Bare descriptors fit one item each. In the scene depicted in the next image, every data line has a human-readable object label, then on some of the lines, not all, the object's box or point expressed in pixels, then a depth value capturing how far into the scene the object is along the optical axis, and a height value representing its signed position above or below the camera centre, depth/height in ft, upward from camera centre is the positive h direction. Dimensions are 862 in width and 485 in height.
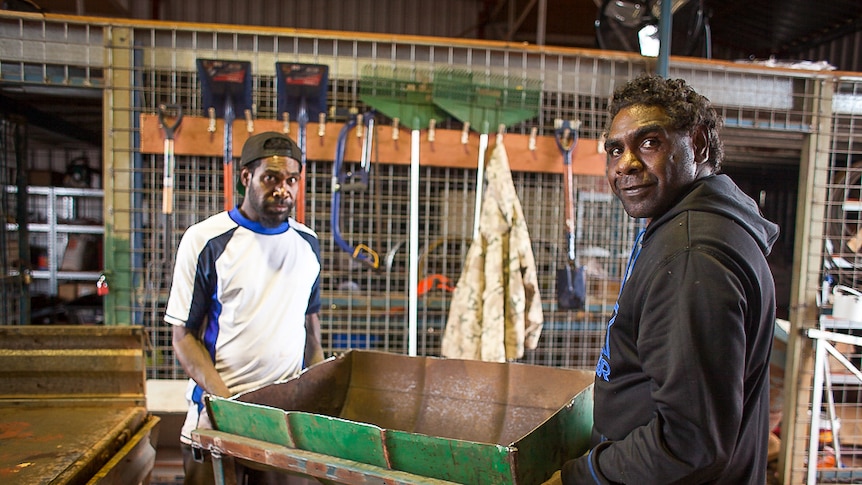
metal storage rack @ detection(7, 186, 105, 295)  14.48 -0.52
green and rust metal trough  3.44 -1.79
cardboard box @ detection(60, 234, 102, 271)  14.88 -1.26
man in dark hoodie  2.81 -0.54
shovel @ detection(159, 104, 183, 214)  8.18 +0.99
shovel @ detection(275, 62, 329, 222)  8.43 +2.21
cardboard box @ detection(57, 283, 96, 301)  14.83 -2.35
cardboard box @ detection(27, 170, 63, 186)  15.05 +1.07
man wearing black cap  5.50 -0.87
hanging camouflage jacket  8.07 -1.14
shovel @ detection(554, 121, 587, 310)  8.64 -0.57
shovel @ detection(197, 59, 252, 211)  8.28 +2.16
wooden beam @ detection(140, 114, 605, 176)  8.46 +1.32
